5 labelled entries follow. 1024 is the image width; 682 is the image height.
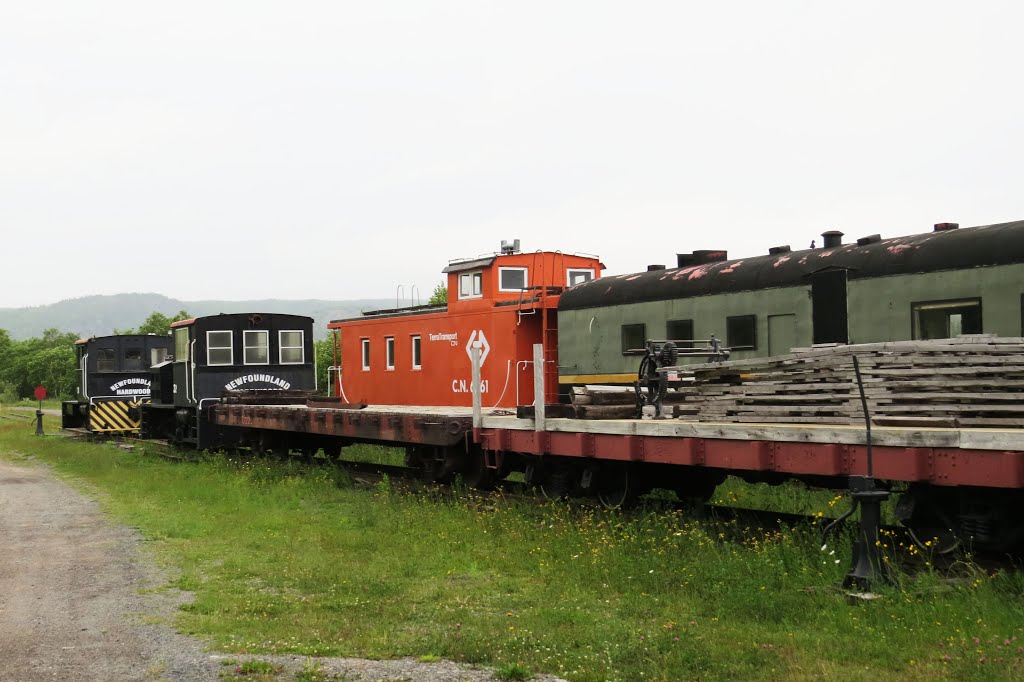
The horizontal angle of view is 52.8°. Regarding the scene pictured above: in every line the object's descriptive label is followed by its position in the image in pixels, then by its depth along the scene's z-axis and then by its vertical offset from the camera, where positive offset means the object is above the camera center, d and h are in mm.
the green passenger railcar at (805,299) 12484 +602
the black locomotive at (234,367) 23078 -312
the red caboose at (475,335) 19703 +293
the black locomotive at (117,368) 32531 -357
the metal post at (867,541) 7523 -1492
